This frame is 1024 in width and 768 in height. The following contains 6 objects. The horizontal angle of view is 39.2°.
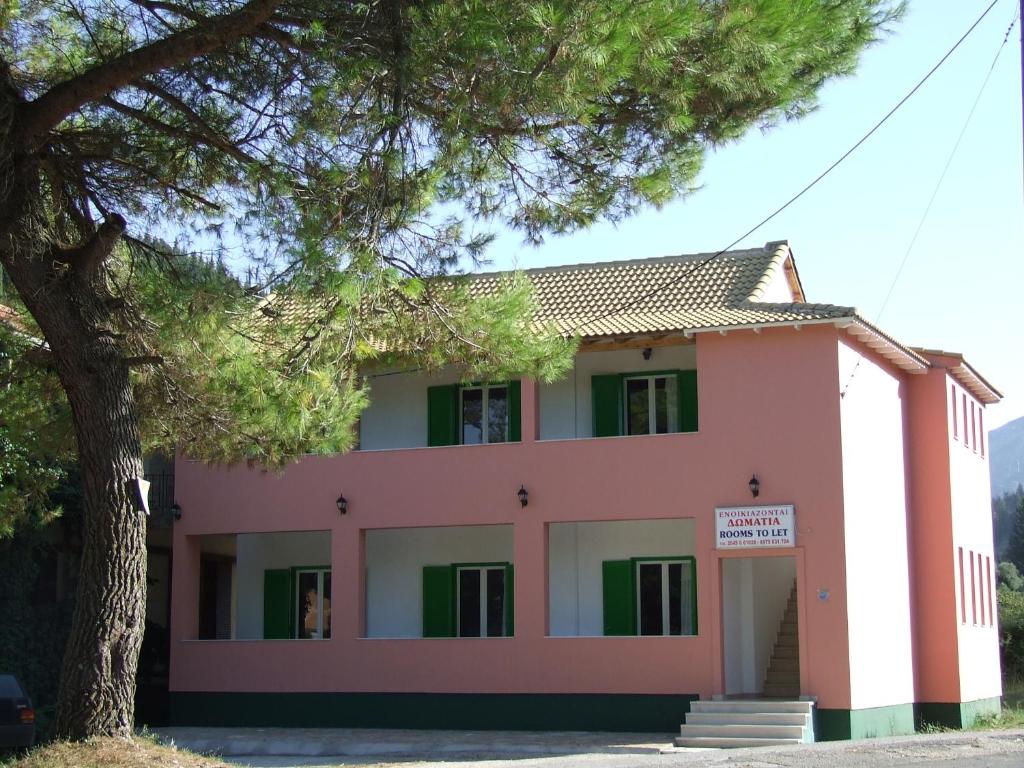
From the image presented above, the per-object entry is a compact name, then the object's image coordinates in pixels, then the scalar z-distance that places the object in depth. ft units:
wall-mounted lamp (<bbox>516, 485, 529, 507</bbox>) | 72.19
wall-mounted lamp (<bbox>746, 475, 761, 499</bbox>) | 67.87
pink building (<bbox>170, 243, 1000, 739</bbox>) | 67.82
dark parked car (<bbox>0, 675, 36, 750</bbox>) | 59.98
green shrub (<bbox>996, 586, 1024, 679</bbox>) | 121.80
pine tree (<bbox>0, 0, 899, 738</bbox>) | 38.17
